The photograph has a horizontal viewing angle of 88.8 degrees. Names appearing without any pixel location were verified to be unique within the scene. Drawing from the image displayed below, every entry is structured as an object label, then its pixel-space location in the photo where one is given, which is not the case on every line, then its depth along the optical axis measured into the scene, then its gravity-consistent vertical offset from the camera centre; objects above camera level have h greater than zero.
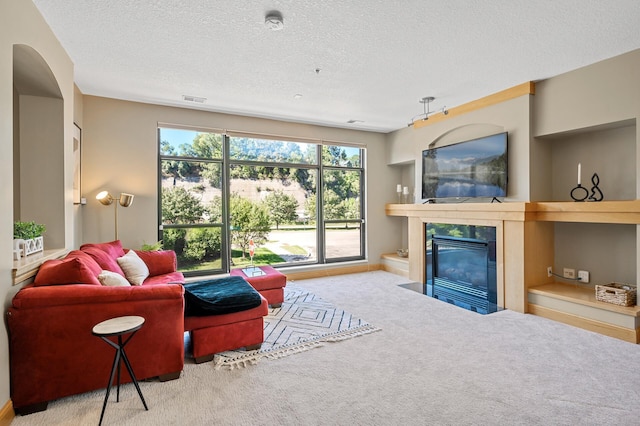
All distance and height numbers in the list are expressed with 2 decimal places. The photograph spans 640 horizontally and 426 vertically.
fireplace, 4.24 -0.86
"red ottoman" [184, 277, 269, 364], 2.70 -0.92
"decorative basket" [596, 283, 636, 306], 3.11 -0.82
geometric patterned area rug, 2.80 -1.20
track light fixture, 4.48 +1.55
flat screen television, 4.25 +0.62
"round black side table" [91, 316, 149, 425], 1.90 -0.68
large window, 4.88 +0.21
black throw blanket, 2.70 -0.75
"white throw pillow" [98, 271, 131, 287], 2.51 -0.51
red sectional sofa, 2.03 -0.79
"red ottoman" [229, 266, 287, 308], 3.93 -0.88
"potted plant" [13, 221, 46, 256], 2.33 -0.17
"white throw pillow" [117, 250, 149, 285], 3.37 -0.58
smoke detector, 2.46 +1.48
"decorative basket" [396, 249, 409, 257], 6.15 -0.77
